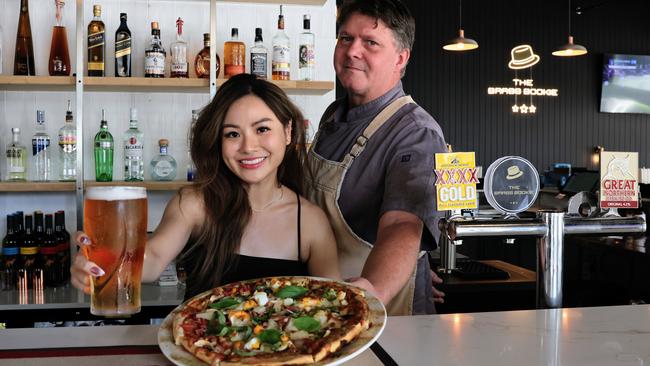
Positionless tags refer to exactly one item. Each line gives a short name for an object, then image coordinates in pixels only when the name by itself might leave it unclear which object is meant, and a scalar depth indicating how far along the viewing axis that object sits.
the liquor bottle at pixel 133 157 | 2.78
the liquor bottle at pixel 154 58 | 2.72
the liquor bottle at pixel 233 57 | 2.80
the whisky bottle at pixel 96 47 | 2.77
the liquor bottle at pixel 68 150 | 2.75
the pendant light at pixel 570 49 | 6.97
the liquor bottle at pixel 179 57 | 2.79
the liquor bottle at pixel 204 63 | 2.79
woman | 1.47
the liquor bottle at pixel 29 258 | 2.60
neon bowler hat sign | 8.96
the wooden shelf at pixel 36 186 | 2.62
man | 1.52
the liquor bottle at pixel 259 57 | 2.77
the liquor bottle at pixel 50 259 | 2.62
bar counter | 0.93
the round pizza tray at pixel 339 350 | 0.82
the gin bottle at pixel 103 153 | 2.84
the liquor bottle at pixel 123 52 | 2.78
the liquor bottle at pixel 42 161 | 2.80
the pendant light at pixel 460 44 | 6.67
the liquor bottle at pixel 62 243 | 2.67
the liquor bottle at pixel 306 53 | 2.84
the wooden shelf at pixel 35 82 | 2.62
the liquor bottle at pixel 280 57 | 2.80
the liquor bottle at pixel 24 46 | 2.78
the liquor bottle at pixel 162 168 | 2.86
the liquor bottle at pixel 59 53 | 2.79
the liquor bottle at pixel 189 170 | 2.87
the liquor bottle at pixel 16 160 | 2.76
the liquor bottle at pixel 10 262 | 2.61
